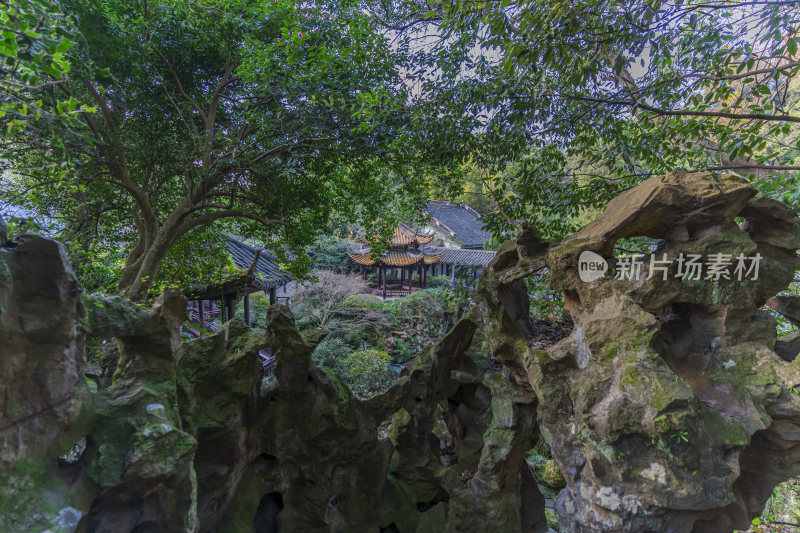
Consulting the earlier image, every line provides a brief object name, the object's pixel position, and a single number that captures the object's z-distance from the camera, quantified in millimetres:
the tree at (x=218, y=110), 3580
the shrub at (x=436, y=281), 18391
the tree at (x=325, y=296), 12047
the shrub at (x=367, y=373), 8531
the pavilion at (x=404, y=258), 17859
